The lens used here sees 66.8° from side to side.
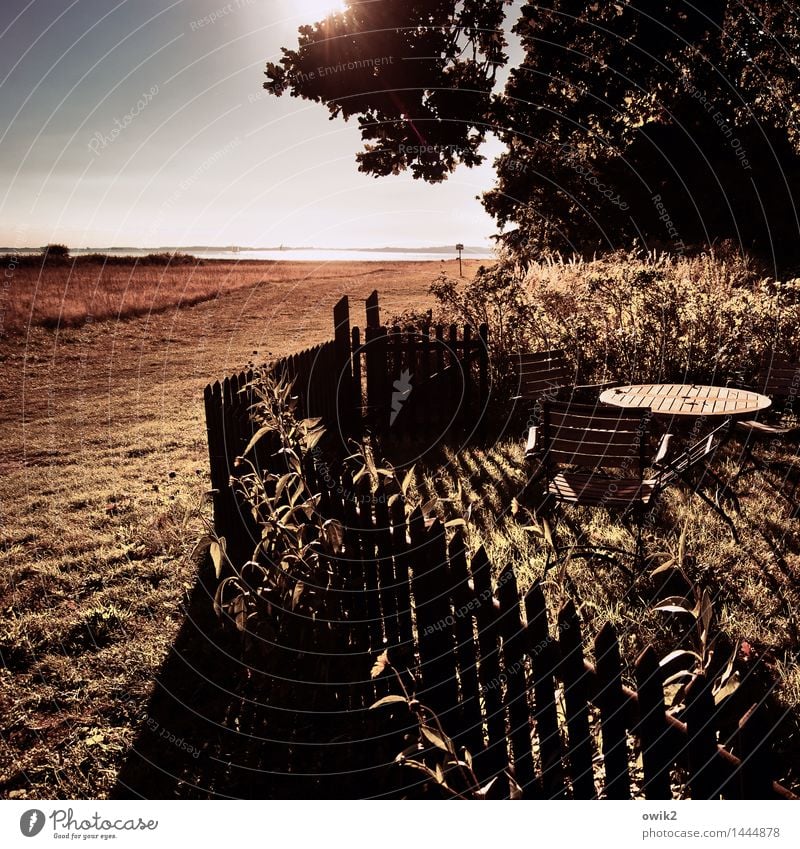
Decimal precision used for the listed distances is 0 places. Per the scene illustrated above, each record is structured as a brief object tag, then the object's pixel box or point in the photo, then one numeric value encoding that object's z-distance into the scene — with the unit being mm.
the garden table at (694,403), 4250
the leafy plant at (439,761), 2033
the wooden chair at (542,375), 6742
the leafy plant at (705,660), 1706
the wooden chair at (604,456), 4098
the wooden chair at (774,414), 5457
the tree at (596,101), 15812
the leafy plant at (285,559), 2947
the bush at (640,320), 8148
